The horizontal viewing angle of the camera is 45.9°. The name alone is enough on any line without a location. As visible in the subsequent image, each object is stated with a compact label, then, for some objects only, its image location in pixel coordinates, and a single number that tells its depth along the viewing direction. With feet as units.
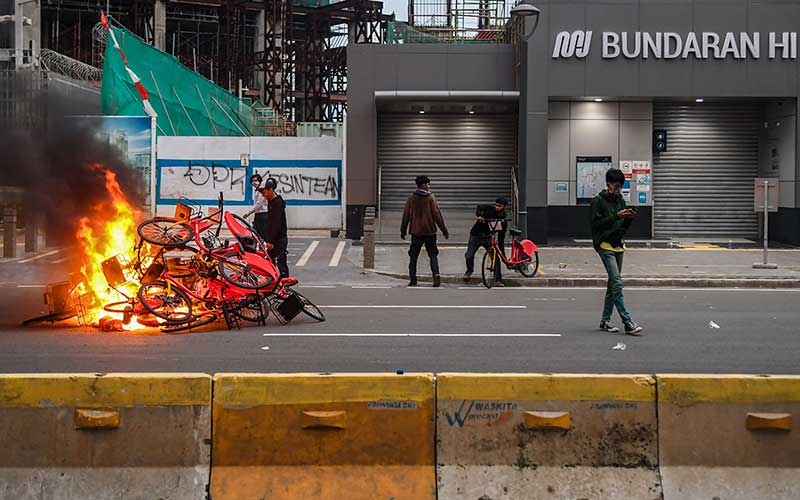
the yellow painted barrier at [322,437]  17.15
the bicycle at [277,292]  35.78
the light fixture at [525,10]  65.54
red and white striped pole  95.76
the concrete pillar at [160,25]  154.71
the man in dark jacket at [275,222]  46.57
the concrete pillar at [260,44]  165.95
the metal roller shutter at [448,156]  85.87
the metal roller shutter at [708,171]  83.61
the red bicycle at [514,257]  53.21
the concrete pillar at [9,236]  56.12
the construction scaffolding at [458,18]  87.61
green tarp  93.40
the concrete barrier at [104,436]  16.80
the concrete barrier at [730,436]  17.11
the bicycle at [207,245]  34.58
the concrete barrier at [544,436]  17.19
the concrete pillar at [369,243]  59.72
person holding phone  34.50
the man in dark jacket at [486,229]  53.47
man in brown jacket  51.88
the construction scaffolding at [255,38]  160.25
